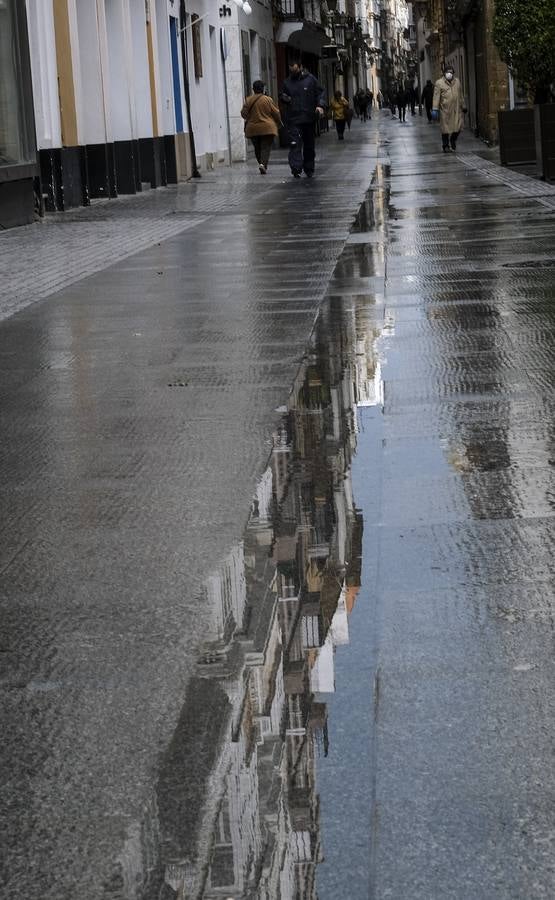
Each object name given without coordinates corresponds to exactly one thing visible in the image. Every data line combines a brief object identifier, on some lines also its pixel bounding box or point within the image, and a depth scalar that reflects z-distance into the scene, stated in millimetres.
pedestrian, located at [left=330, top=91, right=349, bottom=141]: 61438
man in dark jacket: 29469
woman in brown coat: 31625
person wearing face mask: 36562
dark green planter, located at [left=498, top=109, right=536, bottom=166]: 27578
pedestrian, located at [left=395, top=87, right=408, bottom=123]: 85188
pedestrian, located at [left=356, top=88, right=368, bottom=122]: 94750
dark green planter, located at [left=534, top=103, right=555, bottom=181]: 22703
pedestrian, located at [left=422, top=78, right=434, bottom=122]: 72500
